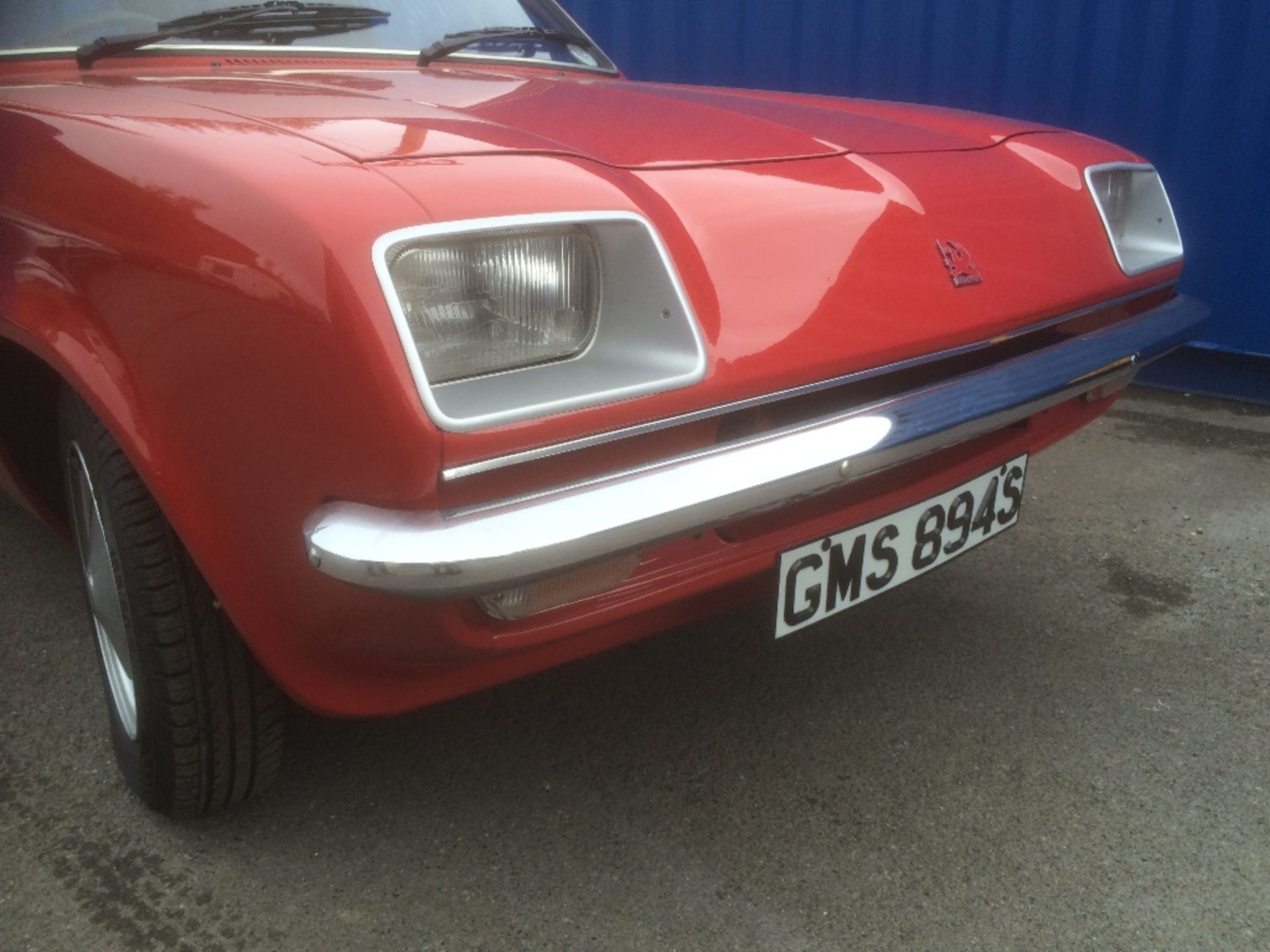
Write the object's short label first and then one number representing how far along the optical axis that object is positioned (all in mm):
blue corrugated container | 3523
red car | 1116
